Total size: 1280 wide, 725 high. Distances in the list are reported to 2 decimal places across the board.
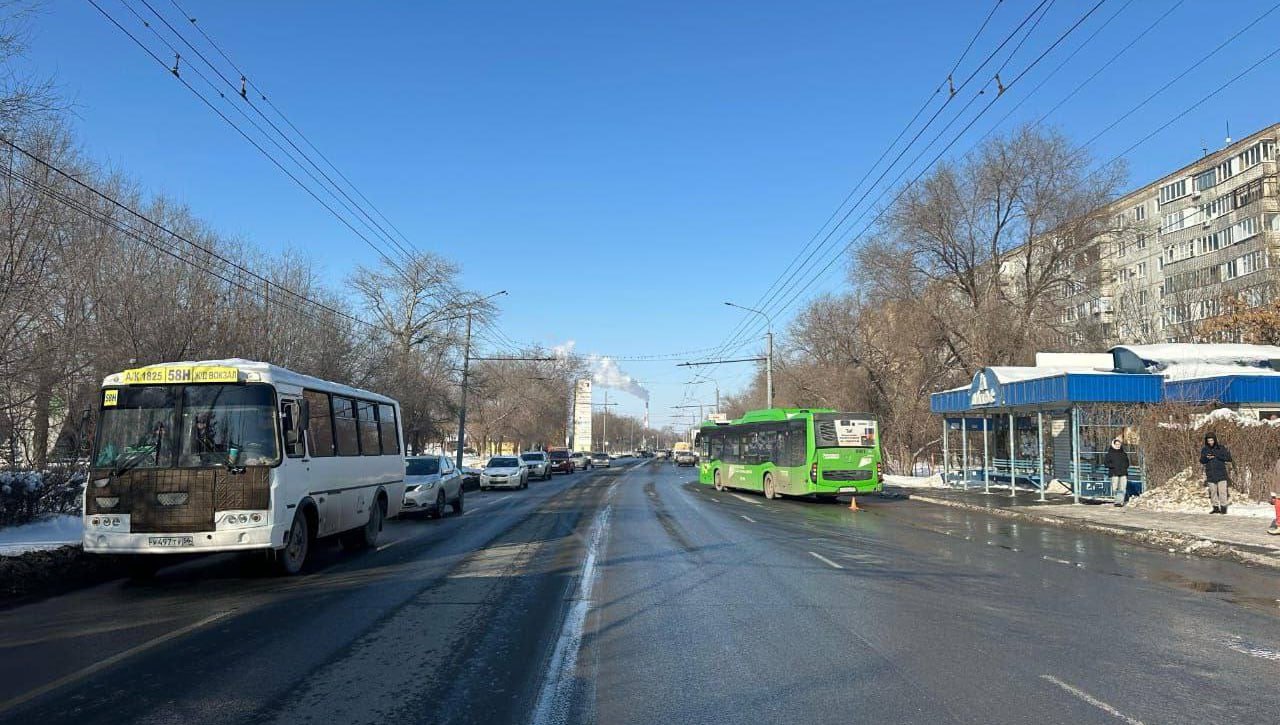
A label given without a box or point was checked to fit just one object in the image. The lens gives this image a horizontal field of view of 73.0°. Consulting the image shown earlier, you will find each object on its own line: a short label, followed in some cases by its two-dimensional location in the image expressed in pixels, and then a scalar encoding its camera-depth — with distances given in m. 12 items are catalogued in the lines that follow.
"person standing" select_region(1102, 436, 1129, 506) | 21.77
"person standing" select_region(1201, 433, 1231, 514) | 18.44
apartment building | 40.84
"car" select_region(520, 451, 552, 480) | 48.94
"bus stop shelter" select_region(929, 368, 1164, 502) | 21.64
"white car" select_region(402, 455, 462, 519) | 20.09
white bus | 10.40
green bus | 26.03
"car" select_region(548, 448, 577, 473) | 61.42
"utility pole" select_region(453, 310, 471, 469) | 43.84
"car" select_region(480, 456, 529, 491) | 36.28
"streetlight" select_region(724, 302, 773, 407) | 46.56
